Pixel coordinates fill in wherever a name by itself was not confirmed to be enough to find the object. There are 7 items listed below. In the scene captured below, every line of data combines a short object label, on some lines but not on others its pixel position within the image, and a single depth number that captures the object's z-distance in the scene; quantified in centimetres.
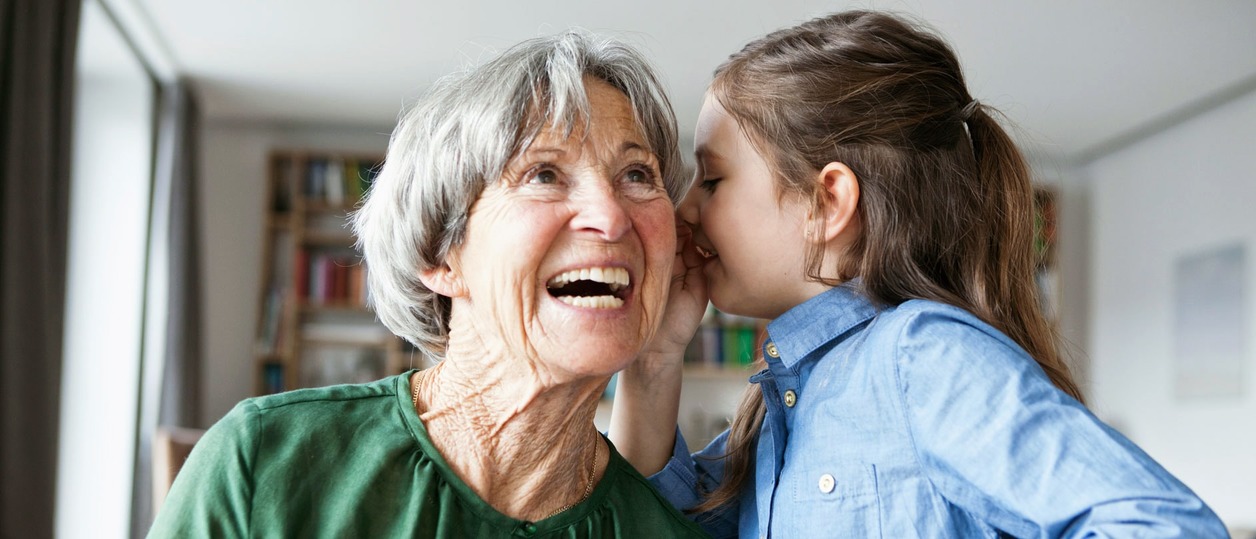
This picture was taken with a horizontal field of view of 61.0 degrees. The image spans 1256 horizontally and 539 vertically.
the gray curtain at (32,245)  357
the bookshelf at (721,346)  726
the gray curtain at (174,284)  593
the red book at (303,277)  697
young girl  132
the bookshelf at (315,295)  696
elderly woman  126
